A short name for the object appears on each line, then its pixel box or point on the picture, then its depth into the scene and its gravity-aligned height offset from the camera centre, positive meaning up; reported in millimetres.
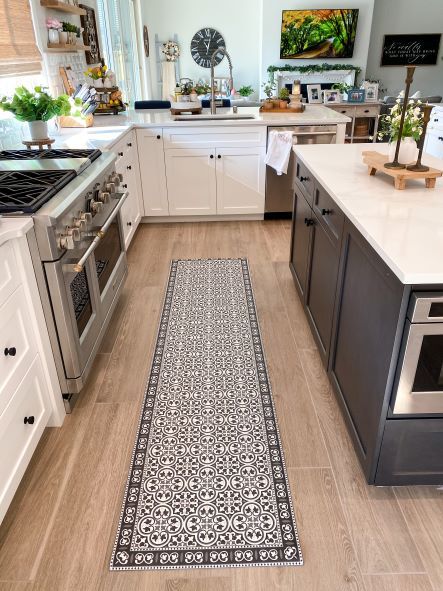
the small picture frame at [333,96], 7291 -620
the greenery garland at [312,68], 7871 -230
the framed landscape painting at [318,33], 7566 +301
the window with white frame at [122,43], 5601 +173
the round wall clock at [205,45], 8805 +175
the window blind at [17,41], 2564 +92
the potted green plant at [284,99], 4347 -397
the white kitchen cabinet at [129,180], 3402 -908
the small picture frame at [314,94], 7512 -604
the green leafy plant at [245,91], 8141 -604
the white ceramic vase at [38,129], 2570 -367
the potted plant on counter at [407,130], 1895 -297
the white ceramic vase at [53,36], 3316 +141
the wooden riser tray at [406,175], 1875 -457
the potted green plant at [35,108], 2457 -248
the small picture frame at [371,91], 7301 -560
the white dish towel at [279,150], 3736 -716
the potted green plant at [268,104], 4336 -427
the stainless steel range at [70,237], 1716 -690
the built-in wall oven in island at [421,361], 1243 -805
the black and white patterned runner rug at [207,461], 1455 -1414
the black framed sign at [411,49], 8117 +37
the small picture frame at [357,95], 7180 -601
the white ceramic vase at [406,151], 1926 -383
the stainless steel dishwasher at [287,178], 3863 -991
